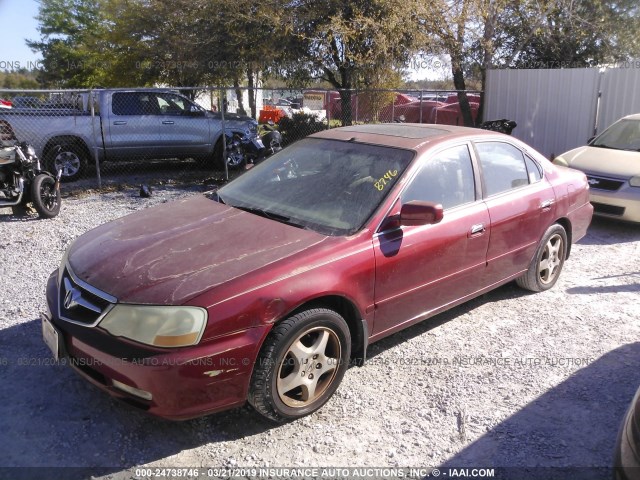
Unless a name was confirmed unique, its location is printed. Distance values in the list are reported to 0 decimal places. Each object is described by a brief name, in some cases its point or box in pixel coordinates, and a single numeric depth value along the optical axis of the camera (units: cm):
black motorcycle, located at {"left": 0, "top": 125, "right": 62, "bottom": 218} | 732
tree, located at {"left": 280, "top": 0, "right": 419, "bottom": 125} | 1098
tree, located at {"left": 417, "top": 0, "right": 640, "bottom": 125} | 1238
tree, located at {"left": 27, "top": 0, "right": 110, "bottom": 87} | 2548
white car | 732
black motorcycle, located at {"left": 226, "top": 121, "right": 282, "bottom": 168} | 985
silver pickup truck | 982
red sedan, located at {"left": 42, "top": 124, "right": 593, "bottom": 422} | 284
